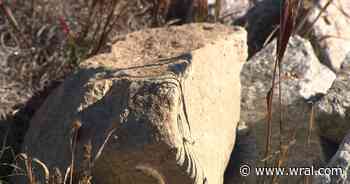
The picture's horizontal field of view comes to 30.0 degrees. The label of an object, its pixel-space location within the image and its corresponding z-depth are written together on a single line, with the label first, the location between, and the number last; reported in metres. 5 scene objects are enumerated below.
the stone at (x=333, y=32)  3.96
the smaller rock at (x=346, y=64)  3.26
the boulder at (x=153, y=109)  2.43
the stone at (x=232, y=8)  4.34
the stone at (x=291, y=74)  3.42
